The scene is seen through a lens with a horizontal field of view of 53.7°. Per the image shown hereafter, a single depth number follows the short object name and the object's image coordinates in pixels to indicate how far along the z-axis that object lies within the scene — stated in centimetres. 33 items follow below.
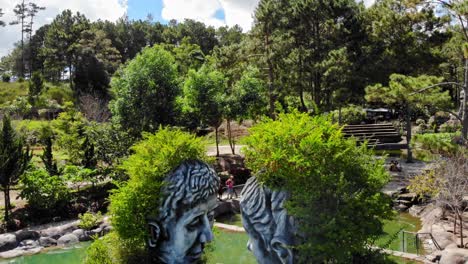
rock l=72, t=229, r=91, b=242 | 1416
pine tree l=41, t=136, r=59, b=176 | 1767
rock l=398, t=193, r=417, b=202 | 1727
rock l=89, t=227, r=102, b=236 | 1430
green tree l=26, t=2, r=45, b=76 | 5269
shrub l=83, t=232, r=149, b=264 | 767
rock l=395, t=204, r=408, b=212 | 1699
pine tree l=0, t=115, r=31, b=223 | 1454
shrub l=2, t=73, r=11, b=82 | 4700
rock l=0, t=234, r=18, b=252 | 1317
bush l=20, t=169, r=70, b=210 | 1570
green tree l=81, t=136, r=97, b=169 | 1900
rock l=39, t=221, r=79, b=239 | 1406
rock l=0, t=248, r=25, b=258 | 1273
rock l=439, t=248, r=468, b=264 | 990
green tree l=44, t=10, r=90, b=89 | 4472
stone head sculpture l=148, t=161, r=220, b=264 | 783
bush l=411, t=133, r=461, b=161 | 1285
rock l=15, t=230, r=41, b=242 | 1363
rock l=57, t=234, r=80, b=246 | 1381
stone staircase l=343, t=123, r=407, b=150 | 2816
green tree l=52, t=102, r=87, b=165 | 1930
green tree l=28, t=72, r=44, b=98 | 3638
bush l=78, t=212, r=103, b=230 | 1445
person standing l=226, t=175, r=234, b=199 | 1734
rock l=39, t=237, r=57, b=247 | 1366
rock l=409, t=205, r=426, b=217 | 1631
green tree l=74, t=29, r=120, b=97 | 3881
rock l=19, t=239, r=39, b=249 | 1338
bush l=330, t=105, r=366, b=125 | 2537
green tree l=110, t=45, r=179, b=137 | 1894
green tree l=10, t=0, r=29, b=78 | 5259
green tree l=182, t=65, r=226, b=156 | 2212
